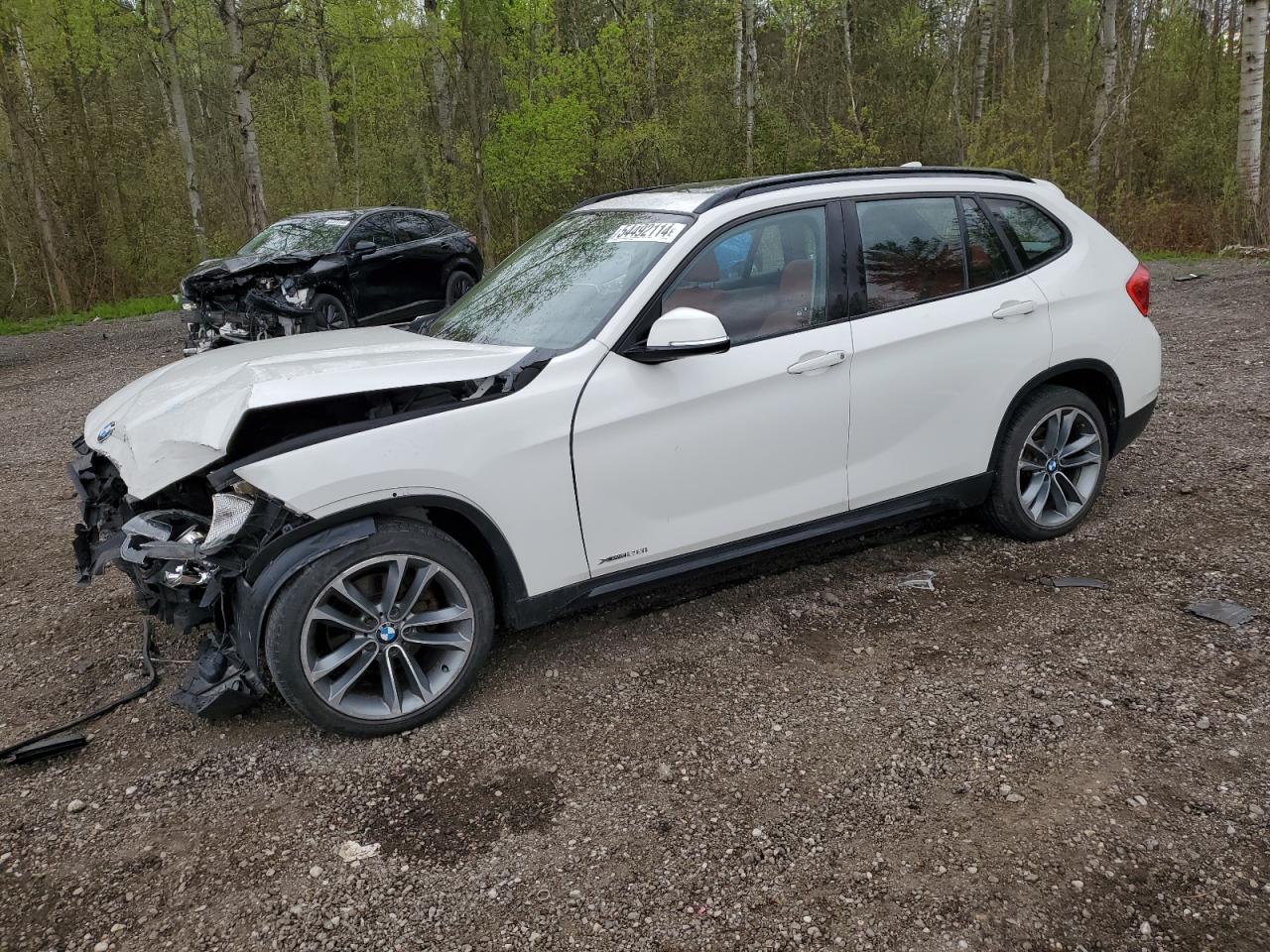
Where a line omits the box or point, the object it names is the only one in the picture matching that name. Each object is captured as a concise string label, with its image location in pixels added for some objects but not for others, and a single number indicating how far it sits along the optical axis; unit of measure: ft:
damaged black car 36.65
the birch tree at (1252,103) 44.68
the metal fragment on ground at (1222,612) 12.44
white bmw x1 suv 10.32
